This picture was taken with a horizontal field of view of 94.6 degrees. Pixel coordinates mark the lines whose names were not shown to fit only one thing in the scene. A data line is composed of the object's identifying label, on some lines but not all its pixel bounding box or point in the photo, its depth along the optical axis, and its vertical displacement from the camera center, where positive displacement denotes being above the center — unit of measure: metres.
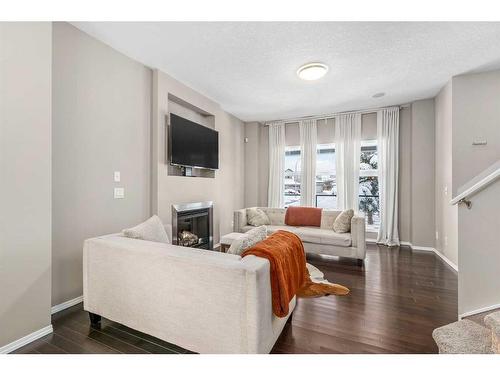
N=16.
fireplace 3.39 -0.63
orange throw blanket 1.44 -0.54
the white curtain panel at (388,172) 4.46 +0.32
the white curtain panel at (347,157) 4.75 +0.64
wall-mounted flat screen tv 3.33 +0.69
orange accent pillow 4.19 -0.54
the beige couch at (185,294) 1.29 -0.68
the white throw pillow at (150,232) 1.89 -0.38
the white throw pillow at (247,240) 1.65 -0.40
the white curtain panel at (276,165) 5.45 +0.54
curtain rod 4.48 +1.57
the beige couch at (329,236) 3.40 -0.75
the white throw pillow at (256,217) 4.41 -0.58
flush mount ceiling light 2.82 +1.47
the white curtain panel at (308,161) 5.14 +0.61
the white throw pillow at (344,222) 3.66 -0.55
